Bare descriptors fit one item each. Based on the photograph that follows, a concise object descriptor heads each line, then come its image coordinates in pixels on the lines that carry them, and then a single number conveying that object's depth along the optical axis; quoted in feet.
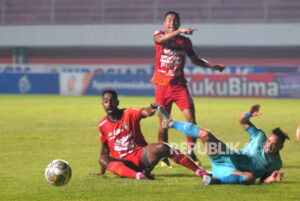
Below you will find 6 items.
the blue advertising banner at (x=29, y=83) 236.84
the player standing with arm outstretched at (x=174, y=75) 59.31
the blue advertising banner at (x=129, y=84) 226.58
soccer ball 43.88
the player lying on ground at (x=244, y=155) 43.39
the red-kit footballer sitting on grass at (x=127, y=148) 46.55
